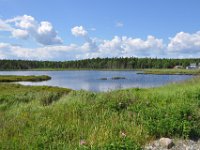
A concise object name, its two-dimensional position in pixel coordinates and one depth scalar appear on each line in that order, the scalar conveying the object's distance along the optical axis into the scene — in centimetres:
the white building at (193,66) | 17775
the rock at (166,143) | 792
